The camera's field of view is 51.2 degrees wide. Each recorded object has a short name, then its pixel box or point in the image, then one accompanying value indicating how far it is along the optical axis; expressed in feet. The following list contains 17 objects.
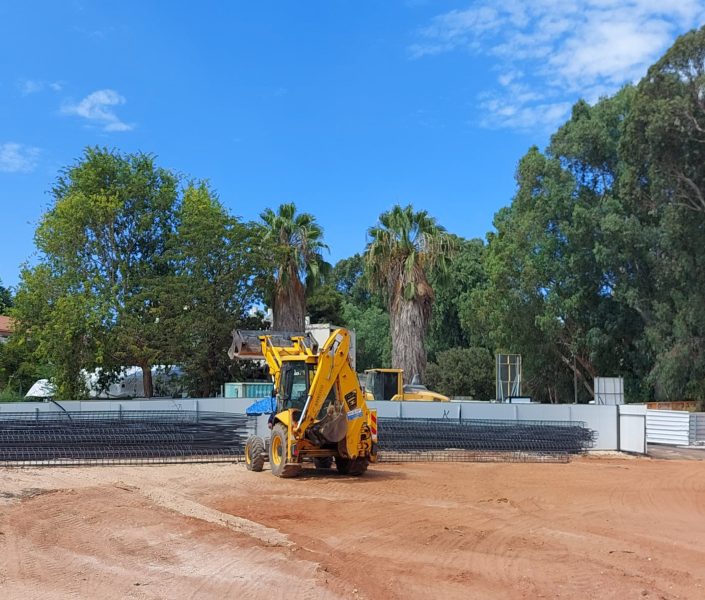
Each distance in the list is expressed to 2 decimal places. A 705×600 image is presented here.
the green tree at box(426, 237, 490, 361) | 161.51
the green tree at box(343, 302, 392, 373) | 186.60
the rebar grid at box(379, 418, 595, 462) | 65.36
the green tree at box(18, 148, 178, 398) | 106.93
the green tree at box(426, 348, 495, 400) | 158.92
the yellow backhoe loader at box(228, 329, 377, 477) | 46.44
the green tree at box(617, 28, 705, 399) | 105.50
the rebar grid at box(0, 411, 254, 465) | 55.26
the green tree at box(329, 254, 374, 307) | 238.48
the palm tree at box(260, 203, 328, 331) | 114.83
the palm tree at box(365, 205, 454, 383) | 112.06
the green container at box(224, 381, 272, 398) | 93.71
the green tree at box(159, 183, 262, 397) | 106.83
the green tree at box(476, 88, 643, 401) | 125.90
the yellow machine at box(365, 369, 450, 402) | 86.99
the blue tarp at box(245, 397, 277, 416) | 52.96
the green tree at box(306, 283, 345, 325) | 178.70
